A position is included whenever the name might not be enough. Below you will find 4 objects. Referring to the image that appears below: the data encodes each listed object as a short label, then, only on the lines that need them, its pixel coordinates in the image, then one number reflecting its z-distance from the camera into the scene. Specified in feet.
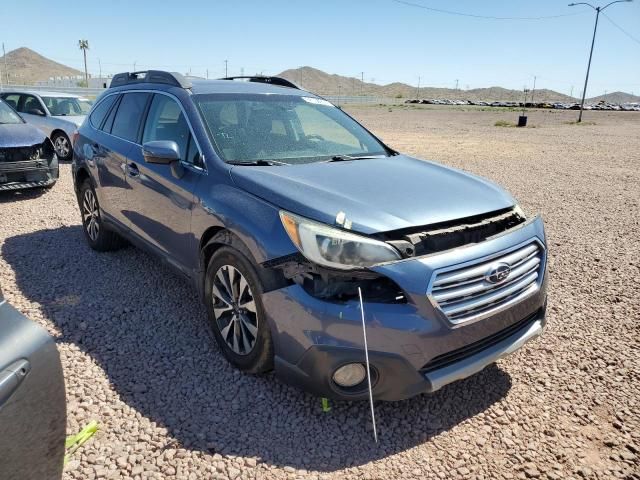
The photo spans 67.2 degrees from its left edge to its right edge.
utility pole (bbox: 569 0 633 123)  119.28
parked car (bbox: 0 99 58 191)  24.18
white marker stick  7.72
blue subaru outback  7.91
